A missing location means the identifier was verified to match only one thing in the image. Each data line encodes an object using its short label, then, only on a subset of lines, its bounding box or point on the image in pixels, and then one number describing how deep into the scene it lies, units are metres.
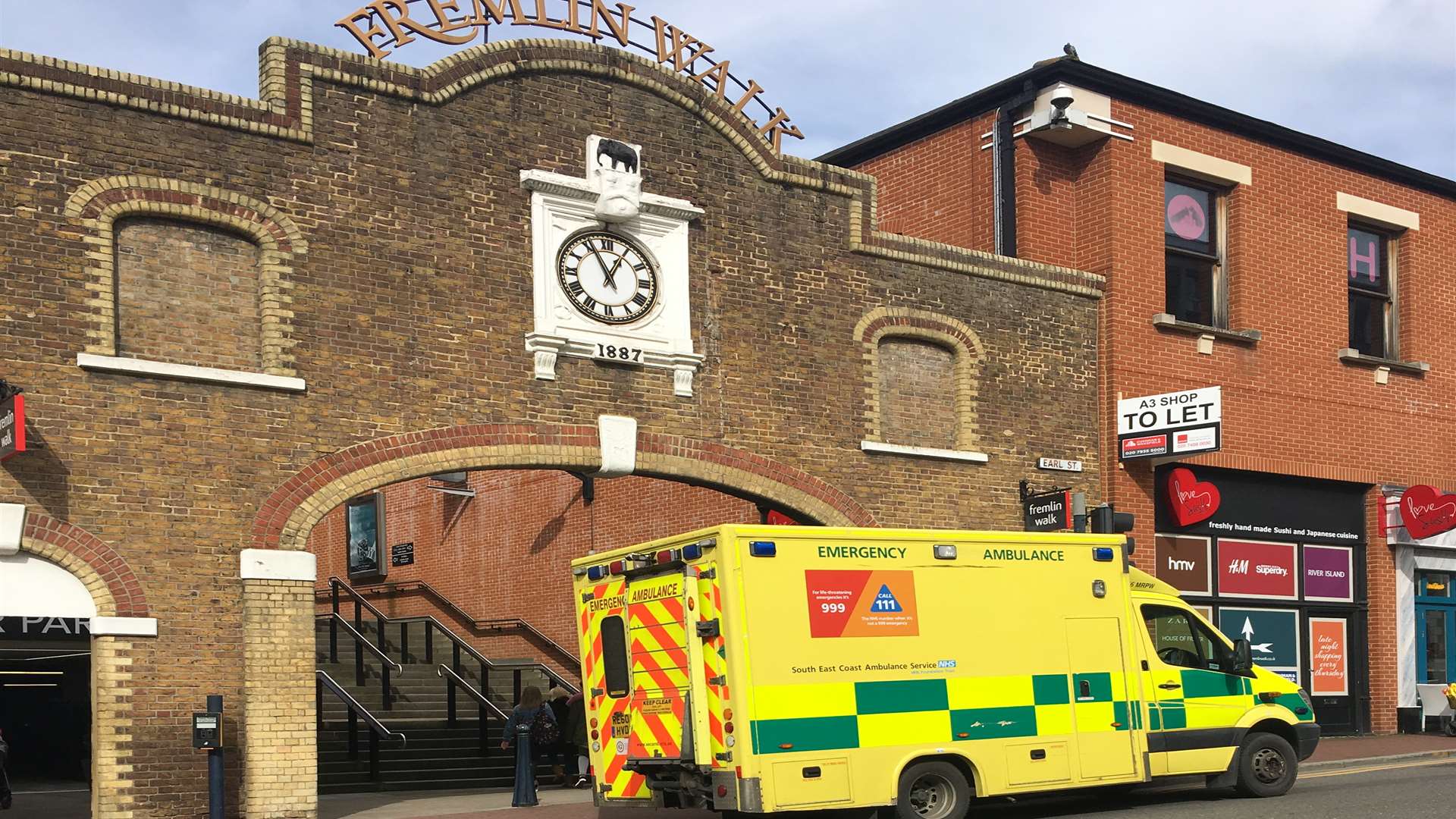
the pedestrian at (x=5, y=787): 17.75
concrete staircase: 20.06
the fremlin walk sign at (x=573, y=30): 17.17
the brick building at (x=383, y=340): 14.85
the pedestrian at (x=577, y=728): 20.08
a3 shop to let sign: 20.98
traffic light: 18.62
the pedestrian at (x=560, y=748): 20.19
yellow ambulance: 12.84
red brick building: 22.83
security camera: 22.19
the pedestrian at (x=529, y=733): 17.03
